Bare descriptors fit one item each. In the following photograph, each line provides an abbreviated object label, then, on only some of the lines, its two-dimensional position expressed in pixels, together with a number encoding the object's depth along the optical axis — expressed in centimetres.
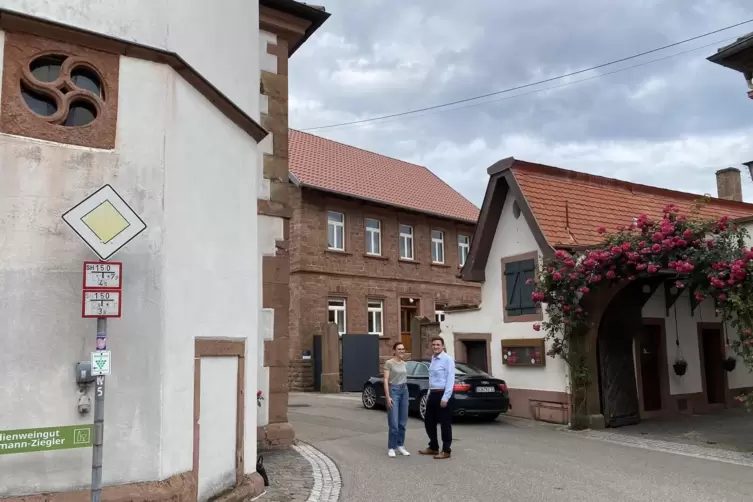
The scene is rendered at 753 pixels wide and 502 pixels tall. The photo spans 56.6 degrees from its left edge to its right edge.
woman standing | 1055
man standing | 1023
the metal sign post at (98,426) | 473
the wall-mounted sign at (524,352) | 1437
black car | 1408
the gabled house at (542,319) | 1433
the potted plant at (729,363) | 1686
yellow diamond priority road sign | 484
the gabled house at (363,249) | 2636
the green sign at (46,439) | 531
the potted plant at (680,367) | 1552
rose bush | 1067
